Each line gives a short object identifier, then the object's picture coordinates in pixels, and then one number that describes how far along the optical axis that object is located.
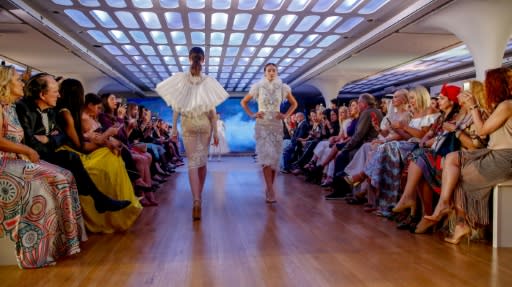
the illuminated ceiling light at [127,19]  9.31
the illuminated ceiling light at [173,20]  9.55
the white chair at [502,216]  3.16
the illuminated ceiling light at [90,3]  8.42
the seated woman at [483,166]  3.20
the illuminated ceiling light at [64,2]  8.40
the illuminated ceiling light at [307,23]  9.73
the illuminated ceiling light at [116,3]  8.47
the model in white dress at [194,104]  4.36
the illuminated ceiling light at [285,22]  9.78
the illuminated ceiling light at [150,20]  9.48
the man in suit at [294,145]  9.37
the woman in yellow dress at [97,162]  3.59
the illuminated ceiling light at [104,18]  9.24
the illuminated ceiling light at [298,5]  8.73
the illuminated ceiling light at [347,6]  8.72
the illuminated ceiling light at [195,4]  8.72
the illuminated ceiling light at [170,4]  8.69
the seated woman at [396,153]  4.27
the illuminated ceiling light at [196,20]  9.58
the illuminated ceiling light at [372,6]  8.66
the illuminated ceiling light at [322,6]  8.70
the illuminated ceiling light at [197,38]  11.27
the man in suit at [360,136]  5.51
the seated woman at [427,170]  3.56
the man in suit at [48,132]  3.06
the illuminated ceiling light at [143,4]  8.60
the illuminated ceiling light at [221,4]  8.75
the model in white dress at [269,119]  5.24
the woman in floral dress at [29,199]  2.65
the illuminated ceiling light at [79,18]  9.19
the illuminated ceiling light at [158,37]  11.09
